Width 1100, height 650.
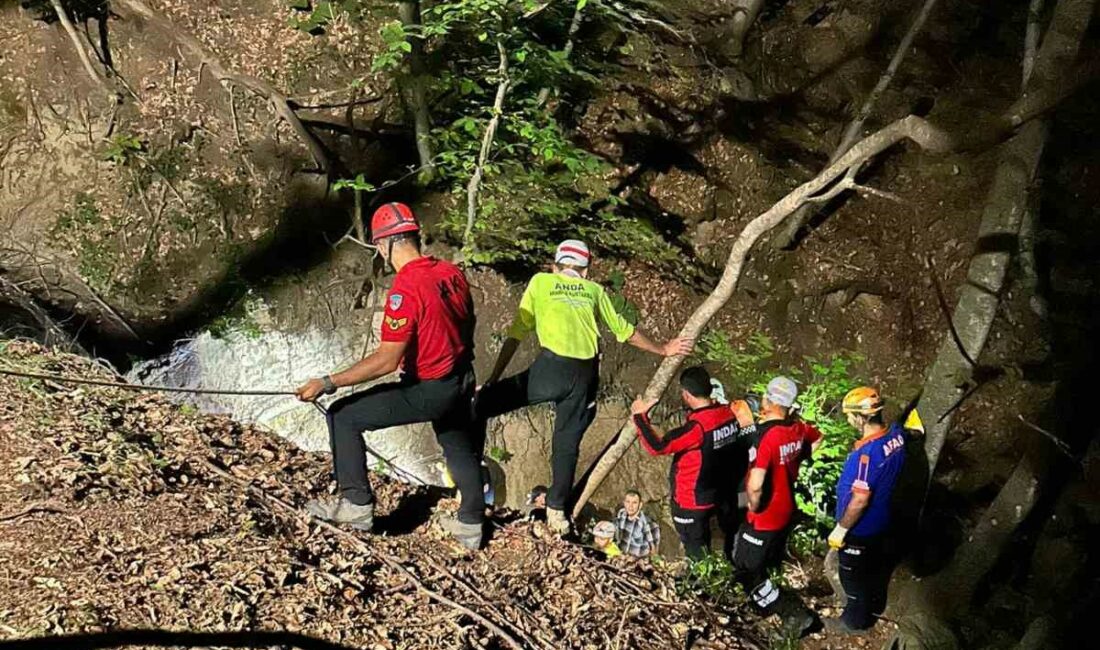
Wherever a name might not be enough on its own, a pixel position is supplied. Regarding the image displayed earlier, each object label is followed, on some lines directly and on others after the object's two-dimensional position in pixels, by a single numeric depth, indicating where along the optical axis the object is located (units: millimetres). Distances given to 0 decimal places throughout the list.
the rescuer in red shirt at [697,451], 6227
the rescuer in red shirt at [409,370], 4531
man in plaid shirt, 8180
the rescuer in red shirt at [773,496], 6152
